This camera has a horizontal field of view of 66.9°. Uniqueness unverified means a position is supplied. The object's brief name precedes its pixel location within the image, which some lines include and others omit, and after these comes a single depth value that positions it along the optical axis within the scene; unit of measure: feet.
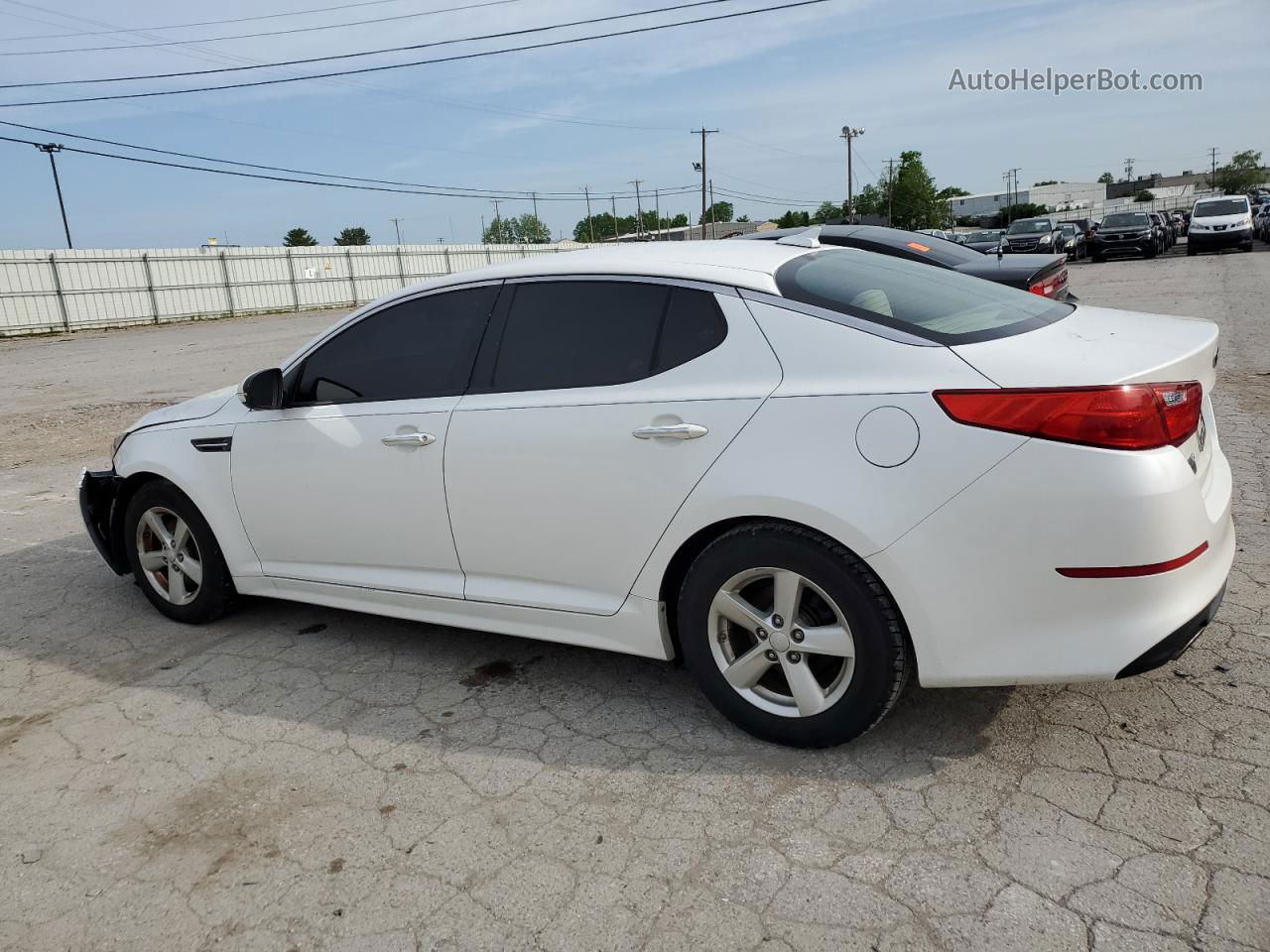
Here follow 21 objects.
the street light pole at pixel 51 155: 164.66
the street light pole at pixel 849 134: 263.29
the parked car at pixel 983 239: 108.52
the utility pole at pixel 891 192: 306.96
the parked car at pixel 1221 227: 98.48
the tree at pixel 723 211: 488.02
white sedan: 8.44
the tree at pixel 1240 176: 386.95
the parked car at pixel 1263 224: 113.29
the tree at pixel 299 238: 298.47
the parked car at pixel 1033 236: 98.94
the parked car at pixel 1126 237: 101.19
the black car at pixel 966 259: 24.97
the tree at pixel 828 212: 343.87
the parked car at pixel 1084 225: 120.96
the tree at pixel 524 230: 389.48
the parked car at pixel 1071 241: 108.78
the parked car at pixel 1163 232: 109.75
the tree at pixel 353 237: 339.36
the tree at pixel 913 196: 301.02
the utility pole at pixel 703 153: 236.84
